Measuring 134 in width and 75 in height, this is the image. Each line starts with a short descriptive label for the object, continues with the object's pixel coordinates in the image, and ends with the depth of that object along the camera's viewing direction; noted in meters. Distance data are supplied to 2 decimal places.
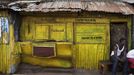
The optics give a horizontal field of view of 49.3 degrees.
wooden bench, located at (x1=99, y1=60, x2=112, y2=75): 6.17
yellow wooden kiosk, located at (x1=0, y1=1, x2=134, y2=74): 6.45
